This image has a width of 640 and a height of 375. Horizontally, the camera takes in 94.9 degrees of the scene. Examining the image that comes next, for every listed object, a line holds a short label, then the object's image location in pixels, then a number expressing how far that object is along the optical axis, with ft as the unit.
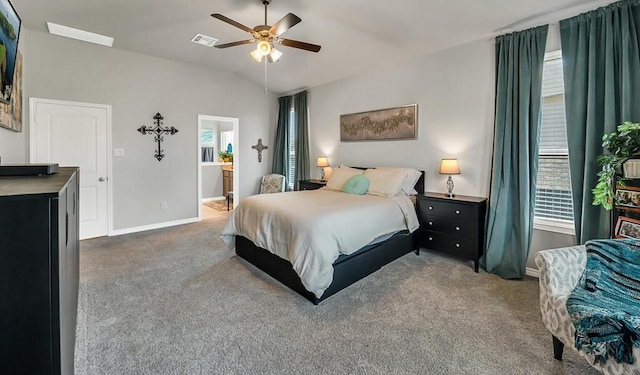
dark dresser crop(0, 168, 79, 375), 2.47
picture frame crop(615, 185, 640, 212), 7.00
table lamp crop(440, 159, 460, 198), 11.63
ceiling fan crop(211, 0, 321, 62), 8.82
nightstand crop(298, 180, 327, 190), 16.51
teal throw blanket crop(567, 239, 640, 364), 4.29
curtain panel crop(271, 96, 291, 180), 20.29
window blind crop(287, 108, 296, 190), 20.18
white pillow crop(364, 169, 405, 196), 12.30
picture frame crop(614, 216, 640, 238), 6.99
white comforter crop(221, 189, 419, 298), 7.95
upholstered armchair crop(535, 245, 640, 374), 5.39
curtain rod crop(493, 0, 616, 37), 8.59
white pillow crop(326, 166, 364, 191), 14.14
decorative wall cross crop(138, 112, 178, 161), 15.70
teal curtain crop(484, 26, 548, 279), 9.83
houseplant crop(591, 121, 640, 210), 7.02
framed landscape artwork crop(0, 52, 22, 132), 9.26
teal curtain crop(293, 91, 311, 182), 18.93
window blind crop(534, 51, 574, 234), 9.75
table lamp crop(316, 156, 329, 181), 17.45
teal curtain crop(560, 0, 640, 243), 7.94
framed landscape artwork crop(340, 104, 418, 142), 13.69
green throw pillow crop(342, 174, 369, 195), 12.69
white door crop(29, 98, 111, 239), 12.87
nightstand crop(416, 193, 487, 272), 10.68
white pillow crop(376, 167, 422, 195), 12.69
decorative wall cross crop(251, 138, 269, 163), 20.54
